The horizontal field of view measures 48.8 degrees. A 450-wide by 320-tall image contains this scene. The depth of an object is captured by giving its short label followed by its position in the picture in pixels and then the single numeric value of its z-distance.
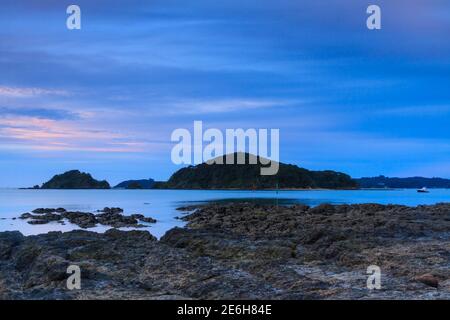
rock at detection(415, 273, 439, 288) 14.52
